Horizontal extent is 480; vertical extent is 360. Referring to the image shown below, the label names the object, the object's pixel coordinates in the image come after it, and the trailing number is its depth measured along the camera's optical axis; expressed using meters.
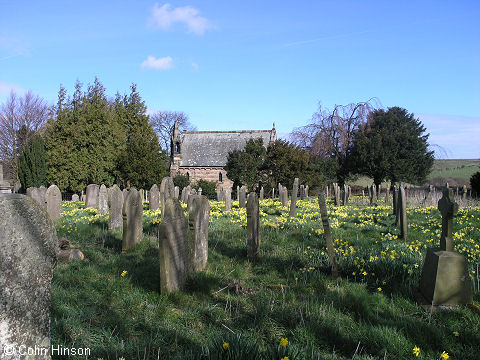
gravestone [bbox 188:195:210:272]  5.94
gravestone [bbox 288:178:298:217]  12.37
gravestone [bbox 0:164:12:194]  15.79
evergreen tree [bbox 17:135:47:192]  29.81
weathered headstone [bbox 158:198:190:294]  4.79
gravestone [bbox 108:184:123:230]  10.14
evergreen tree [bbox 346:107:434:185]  37.97
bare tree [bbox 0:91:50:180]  41.22
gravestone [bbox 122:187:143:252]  7.55
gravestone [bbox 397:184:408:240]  8.36
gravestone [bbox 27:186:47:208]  15.44
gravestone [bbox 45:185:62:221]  13.31
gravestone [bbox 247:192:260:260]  6.82
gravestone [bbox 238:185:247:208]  17.23
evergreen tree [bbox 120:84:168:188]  33.91
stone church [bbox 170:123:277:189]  48.34
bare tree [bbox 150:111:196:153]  64.57
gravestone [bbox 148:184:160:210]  16.08
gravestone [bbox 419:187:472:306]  4.25
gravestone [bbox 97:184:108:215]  14.05
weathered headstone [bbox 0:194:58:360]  2.21
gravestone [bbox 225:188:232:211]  15.29
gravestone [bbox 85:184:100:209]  18.58
